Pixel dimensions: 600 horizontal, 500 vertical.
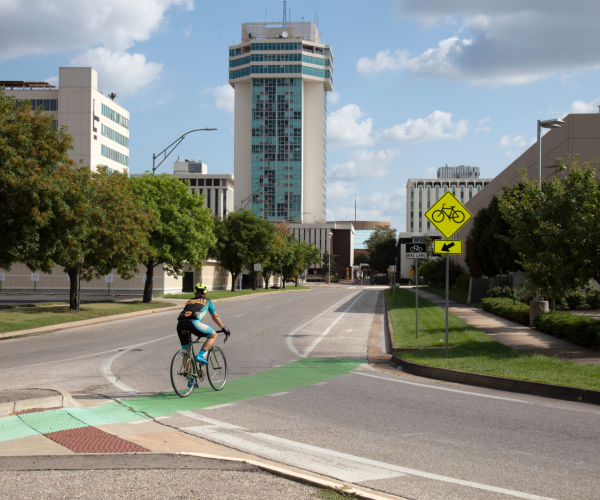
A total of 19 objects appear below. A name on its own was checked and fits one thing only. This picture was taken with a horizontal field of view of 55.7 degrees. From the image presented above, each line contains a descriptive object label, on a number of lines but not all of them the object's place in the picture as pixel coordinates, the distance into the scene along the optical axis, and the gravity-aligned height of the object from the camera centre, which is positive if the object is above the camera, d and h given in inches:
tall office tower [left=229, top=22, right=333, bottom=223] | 6378.0 +1697.0
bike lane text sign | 690.2 +16.6
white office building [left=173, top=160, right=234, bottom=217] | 6993.1 +923.9
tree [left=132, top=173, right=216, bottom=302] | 1317.7 +90.9
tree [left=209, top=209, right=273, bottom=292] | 2197.3 +86.9
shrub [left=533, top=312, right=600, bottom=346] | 572.4 -68.2
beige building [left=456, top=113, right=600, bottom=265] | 1247.5 +288.6
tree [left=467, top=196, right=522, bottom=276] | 1429.6 +50.1
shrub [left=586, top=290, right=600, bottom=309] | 1015.0 -64.8
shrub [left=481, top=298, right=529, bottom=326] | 845.2 -74.8
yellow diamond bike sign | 517.0 +45.0
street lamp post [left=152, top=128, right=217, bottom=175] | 1180.1 +233.8
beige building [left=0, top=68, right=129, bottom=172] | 3612.2 +1003.1
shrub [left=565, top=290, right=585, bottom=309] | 1079.6 -68.3
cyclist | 348.2 -37.9
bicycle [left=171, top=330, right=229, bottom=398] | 349.4 -68.8
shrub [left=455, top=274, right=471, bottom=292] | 2078.2 -69.1
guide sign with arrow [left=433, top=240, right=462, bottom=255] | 498.7 +15.7
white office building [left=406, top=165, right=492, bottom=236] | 7199.8 +911.9
